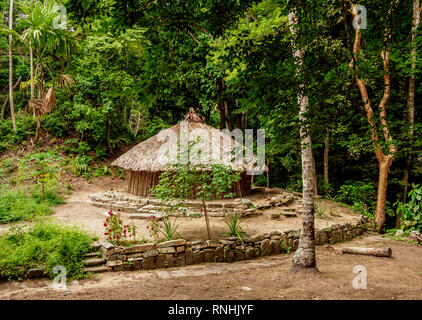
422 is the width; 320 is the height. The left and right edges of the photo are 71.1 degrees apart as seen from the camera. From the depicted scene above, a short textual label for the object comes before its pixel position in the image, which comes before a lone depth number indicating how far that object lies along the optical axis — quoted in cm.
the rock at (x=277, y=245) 712
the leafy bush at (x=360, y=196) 1118
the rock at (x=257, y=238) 690
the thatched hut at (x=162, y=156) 1088
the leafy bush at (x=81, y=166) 1447
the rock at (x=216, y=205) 984
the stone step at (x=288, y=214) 942
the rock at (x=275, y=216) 906
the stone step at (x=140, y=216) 880
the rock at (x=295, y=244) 736
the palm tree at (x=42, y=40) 1282
